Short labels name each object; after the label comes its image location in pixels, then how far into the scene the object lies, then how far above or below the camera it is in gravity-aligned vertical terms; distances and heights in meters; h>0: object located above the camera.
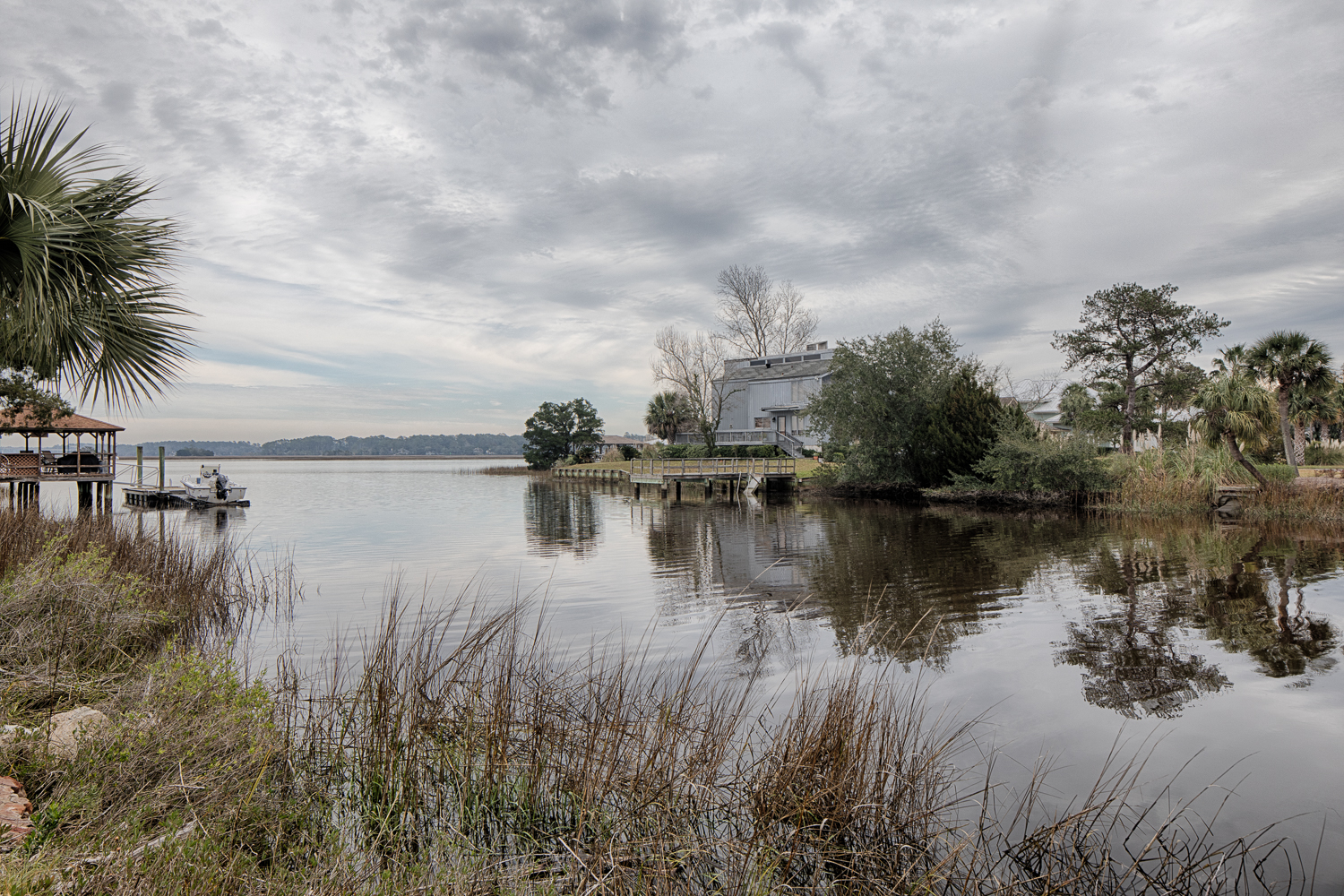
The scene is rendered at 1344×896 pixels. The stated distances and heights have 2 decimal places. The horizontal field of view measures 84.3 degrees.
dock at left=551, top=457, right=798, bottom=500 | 45.44 -1.36
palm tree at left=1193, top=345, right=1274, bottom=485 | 24.33 +1.47
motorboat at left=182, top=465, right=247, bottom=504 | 38.72 -2.28
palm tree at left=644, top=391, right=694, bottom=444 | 67.94 +3.31
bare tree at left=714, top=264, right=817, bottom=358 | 66.69 +11.64
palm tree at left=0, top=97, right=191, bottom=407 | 7.54 +1.92
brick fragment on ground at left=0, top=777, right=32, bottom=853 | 3.34 -1.83
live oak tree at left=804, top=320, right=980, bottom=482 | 37.41 +2.98
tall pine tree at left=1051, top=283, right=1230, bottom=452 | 38.22 +6.24
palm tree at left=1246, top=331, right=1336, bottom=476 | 24.72 +3.05
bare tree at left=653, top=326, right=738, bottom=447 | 60.22 +6.26
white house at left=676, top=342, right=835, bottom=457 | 55.97 +4.42
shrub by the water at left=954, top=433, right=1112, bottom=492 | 28.62 -0.43
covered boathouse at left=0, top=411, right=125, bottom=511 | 31.19 -0.61
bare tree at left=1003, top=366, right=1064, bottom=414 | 62.56 +5.07
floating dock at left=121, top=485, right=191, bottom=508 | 39.62 -2.69
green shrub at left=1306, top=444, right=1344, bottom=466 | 32.41 -0.03
